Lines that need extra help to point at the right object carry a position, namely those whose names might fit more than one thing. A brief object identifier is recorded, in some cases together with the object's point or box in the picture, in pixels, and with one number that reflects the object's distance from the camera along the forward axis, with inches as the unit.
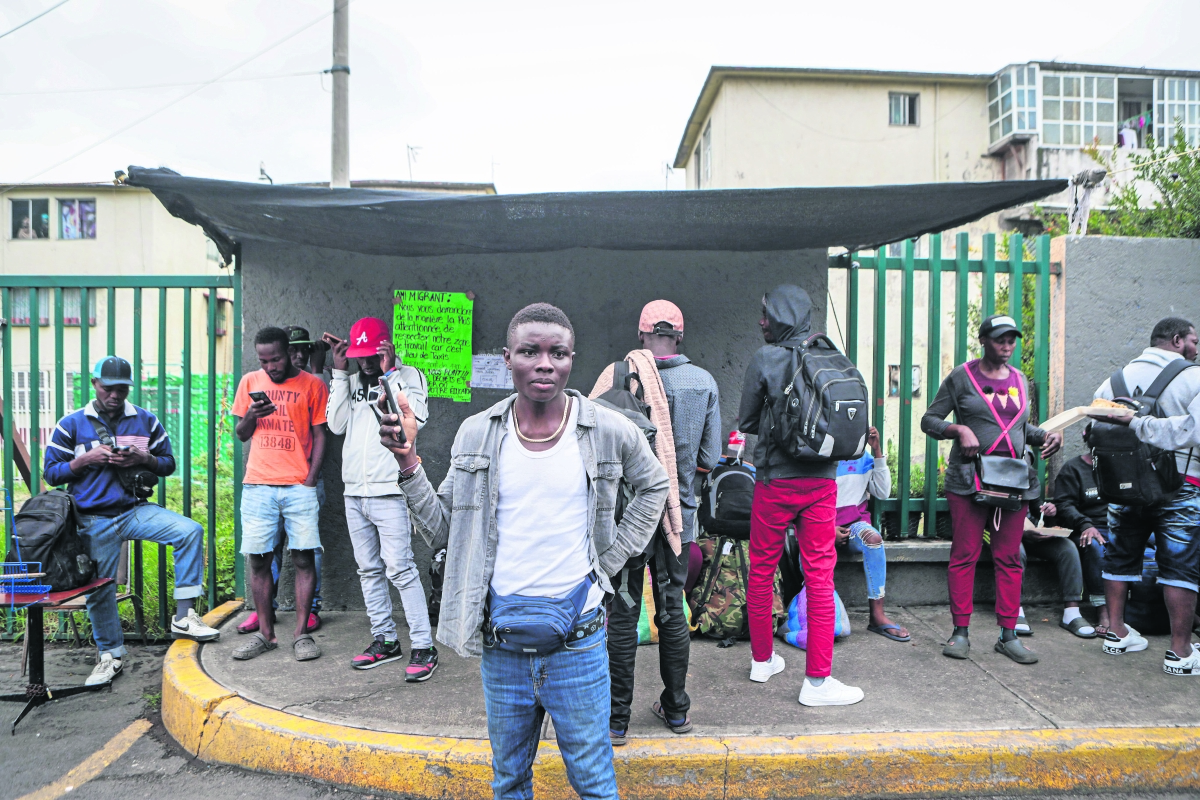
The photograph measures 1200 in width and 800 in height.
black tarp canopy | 147.0
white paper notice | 200.2
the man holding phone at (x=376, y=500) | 167.3
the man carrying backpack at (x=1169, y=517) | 159.3
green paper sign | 199.0
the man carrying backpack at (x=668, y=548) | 126.5
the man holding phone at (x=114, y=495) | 171.5
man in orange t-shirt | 174.9
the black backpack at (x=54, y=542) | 159.3
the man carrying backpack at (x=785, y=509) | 144.3
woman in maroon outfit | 164.9
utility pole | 413.4
